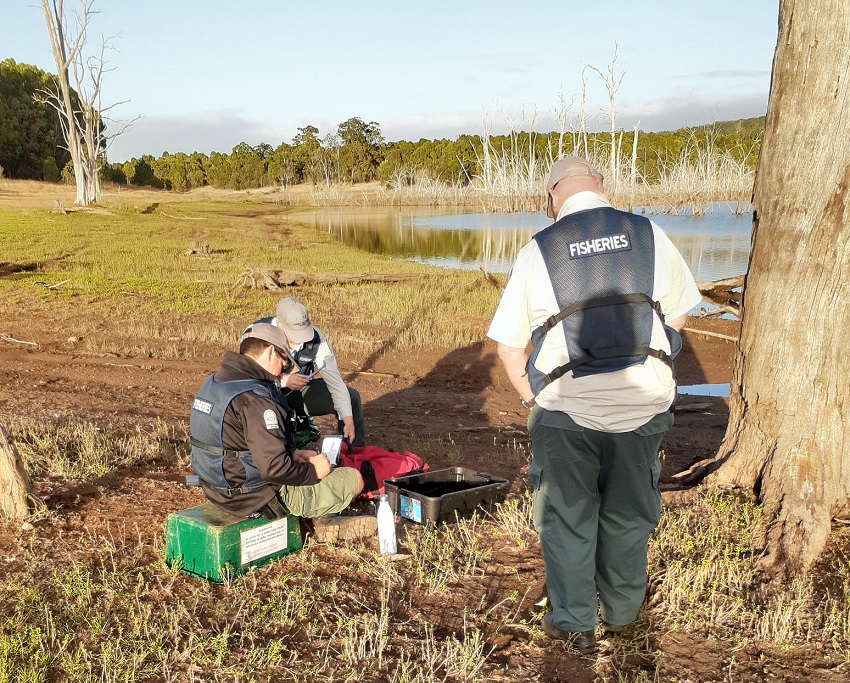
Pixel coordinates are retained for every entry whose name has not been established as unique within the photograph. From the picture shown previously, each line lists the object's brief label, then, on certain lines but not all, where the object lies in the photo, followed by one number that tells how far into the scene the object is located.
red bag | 5.56
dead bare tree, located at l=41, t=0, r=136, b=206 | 46.09
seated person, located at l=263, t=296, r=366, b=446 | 5.72
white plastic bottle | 4.19
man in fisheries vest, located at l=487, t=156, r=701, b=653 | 2.98
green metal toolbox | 3.91
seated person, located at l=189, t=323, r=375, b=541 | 3.94
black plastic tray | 4.64
